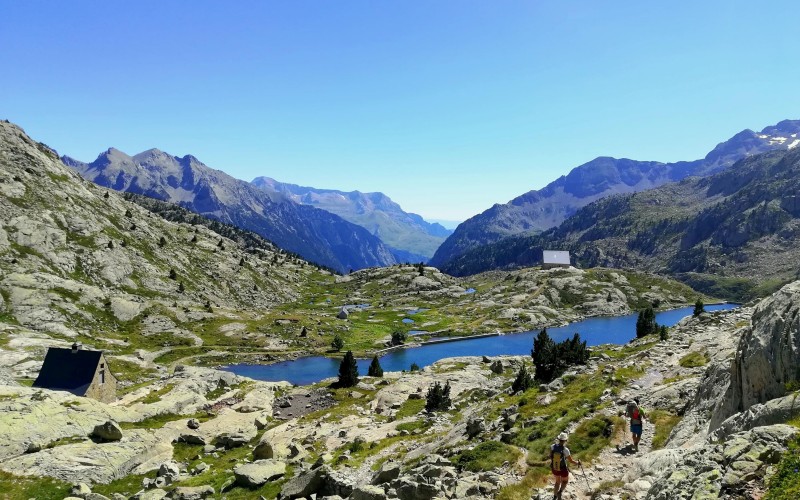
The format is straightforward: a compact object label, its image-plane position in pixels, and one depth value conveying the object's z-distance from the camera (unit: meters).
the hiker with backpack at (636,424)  27.06
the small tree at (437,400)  63.10
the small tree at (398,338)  176.12
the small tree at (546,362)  66.25
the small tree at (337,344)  160.75
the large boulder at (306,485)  30.00
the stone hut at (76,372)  70.12
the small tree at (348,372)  89.44
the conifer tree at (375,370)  98.44
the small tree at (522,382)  58.16
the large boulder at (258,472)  36.06
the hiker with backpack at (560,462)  22.30
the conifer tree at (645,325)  94.44
